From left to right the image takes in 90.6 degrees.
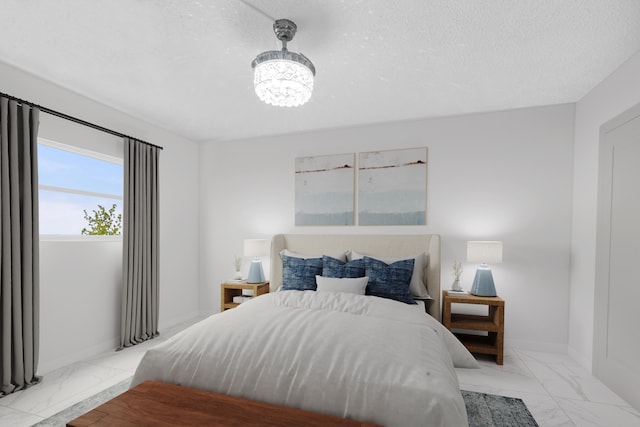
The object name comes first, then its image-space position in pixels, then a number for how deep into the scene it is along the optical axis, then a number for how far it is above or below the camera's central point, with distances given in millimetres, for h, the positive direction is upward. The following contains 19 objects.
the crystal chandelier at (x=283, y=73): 1840 +775
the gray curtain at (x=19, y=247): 2277 -337
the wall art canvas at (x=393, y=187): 3590 +228
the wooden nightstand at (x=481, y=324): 2893 -1104
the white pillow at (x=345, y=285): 2859 -724
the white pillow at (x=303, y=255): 3451 -567
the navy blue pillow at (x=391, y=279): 2895 -679
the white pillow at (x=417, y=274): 3113 -667
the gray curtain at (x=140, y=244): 3281 -447
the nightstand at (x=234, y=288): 3709 -1008
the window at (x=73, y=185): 2773 +166
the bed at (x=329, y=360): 1333 -767
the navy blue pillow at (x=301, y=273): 3191 -702
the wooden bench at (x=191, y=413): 1268 -882
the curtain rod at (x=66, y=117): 2386 +742
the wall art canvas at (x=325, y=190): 3855 +196
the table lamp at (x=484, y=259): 3010 -492
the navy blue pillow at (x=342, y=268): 3061 -612
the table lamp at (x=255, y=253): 3816 -583
